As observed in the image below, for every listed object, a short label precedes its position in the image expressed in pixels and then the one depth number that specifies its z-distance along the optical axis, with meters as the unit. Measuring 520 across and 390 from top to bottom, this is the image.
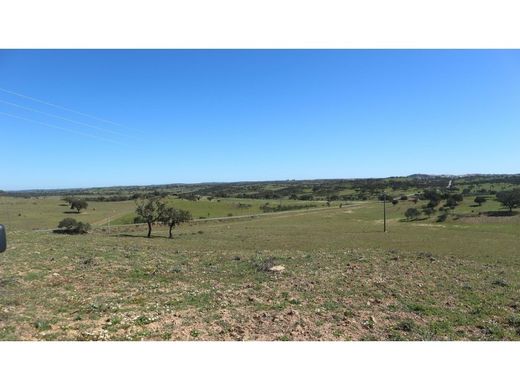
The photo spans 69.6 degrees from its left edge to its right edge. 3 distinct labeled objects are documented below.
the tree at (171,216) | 57.72
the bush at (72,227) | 54.97
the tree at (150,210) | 56.91
